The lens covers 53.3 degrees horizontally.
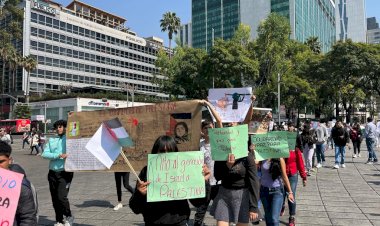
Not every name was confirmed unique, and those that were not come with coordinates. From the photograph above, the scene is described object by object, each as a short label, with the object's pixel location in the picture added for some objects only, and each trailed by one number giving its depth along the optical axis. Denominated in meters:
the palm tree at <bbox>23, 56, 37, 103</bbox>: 55.78
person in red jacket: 6.37
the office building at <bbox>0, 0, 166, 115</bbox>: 64.19
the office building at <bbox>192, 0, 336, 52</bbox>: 90.94
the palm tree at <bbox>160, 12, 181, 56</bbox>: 67.50
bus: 53.81
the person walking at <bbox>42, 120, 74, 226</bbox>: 6.29
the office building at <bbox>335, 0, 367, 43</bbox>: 164.38
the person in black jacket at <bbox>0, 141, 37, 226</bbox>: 2.93
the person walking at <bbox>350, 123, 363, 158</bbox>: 18.70
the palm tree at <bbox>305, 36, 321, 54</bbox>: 62.22
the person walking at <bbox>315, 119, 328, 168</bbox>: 14.32
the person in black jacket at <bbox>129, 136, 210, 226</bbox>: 3.45
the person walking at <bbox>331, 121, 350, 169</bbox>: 13.77
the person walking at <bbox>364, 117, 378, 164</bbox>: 15.48
